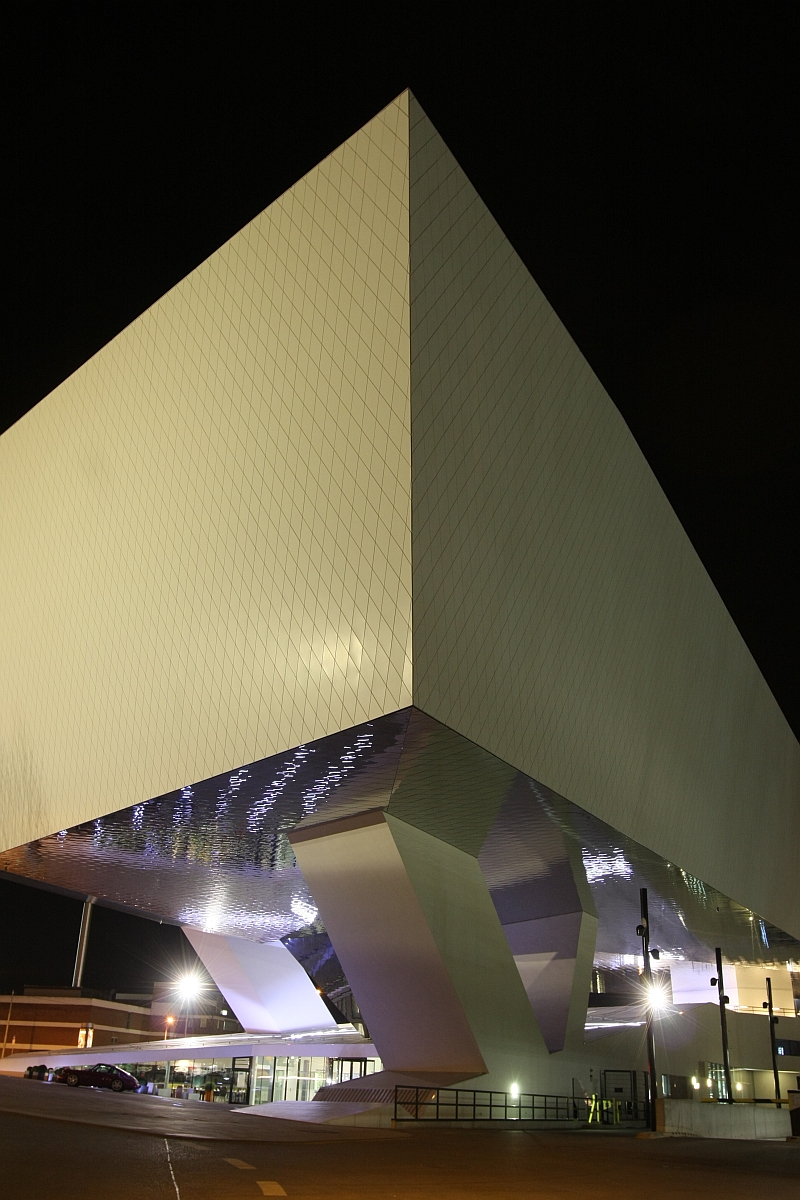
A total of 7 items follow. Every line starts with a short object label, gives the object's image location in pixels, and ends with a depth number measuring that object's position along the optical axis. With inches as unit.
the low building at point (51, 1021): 1961.1
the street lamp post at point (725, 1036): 1362.9
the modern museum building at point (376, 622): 701.9
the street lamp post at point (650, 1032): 911.0
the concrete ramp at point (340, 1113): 729.0
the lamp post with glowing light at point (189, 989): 2256.4
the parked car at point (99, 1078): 1095.0
